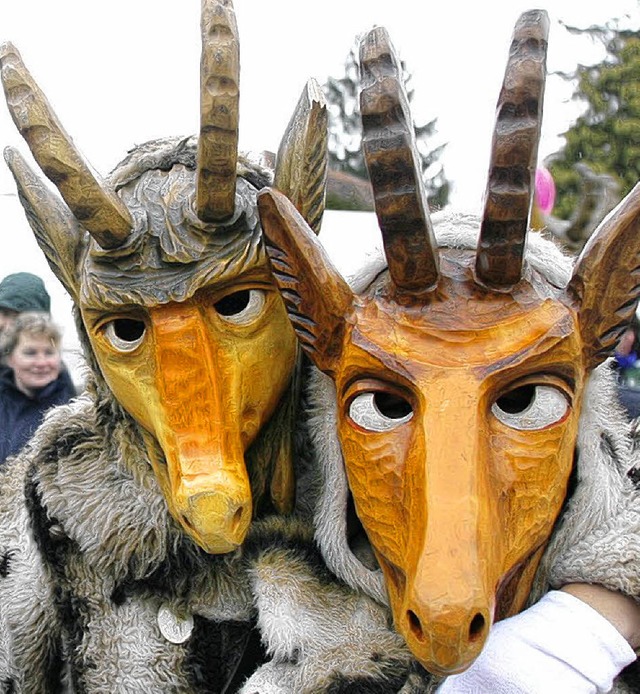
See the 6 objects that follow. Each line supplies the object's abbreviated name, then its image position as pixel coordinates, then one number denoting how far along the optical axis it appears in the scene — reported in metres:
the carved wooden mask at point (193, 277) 1.13
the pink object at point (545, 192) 2.08
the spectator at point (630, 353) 2.75
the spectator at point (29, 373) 2.60
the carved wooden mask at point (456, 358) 0.94
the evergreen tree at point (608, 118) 9.45
